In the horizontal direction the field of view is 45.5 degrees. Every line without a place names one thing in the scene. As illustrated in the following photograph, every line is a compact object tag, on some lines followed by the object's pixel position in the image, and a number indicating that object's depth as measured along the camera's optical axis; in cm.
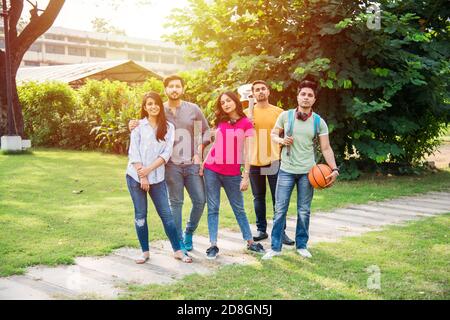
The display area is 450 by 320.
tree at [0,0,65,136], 1889
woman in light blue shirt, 554
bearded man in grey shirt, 584
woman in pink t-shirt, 590
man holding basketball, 577
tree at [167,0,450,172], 1060
